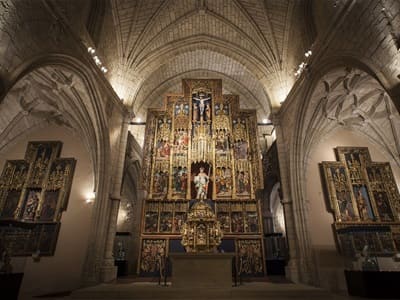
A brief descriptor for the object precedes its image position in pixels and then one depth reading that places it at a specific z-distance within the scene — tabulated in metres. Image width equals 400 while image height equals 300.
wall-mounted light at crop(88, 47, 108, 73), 9.54
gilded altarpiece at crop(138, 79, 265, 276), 11.47
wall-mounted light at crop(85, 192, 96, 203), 11.59
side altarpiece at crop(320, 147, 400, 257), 11.02
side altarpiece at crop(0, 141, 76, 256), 10.79
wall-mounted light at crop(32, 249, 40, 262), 10.56
